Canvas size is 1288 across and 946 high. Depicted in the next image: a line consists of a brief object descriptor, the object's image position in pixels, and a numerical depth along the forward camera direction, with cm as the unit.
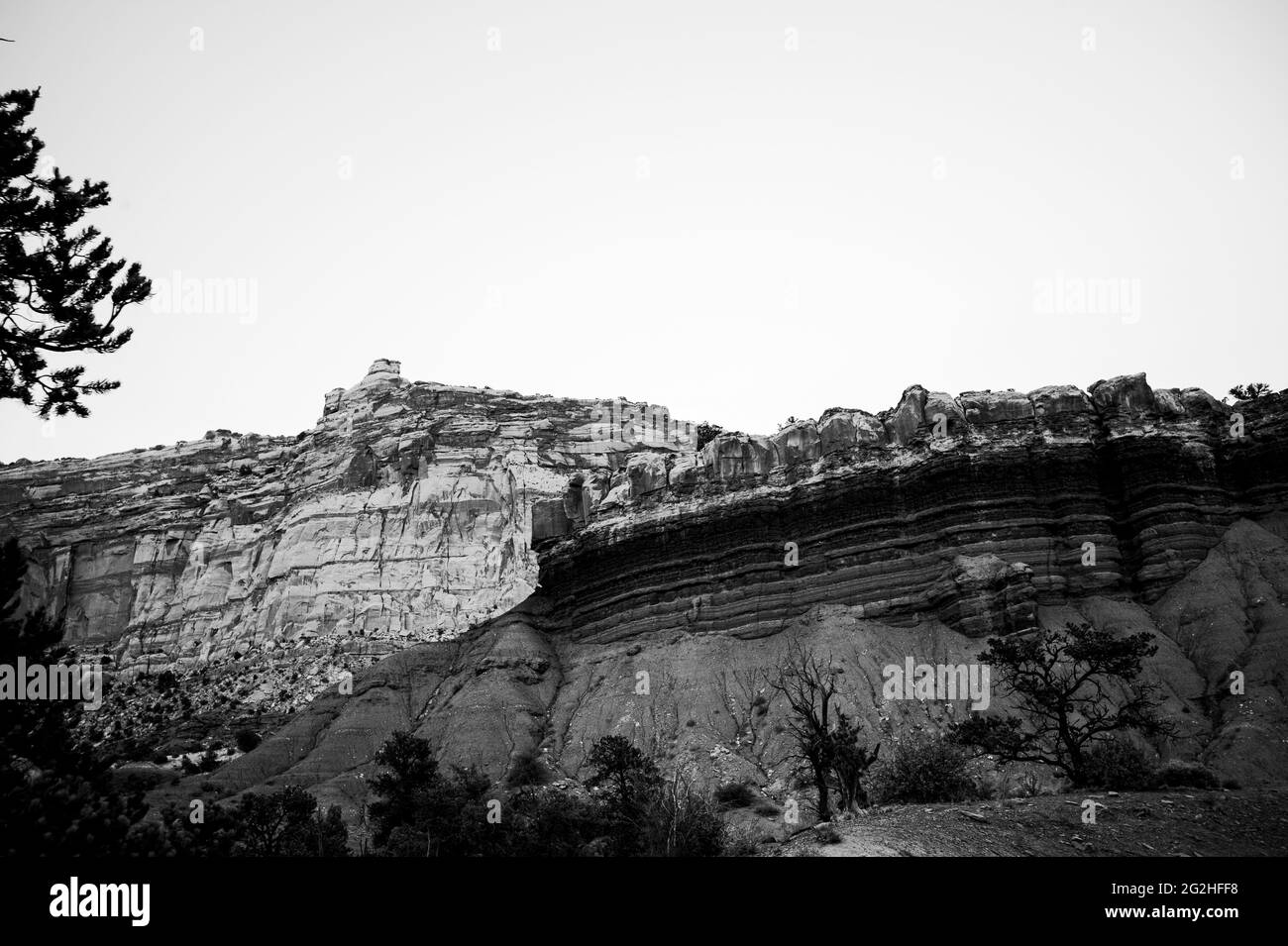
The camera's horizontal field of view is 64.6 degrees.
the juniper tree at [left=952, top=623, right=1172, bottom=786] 3453
